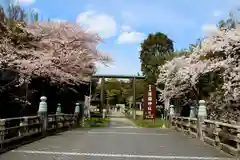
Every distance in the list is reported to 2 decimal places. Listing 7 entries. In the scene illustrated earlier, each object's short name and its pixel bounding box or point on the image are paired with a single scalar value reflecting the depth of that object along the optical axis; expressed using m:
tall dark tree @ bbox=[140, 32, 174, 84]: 35.46
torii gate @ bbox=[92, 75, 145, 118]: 34.50
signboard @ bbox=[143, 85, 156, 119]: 21.47
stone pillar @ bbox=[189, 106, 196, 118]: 12.80
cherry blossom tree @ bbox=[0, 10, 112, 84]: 12.98
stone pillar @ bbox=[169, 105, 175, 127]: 15.77
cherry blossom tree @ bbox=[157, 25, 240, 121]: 9.48
